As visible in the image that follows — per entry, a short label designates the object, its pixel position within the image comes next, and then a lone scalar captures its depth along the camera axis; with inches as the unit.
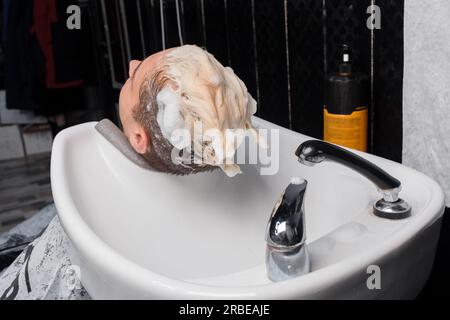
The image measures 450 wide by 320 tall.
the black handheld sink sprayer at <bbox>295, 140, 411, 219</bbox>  26.9
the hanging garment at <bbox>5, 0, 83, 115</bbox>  123.8
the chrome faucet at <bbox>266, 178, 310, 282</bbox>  23.2
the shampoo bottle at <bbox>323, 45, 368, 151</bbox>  39.2
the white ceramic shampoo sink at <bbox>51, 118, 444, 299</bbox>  21.2
